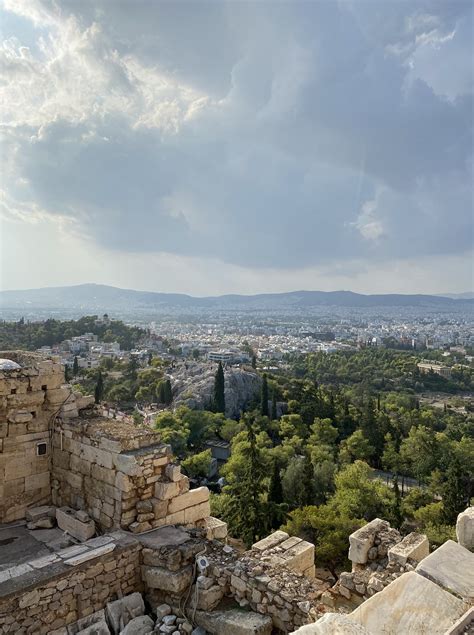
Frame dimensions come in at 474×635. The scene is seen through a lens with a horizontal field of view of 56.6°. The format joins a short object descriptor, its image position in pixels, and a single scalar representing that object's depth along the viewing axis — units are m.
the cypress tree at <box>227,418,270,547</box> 17.97
